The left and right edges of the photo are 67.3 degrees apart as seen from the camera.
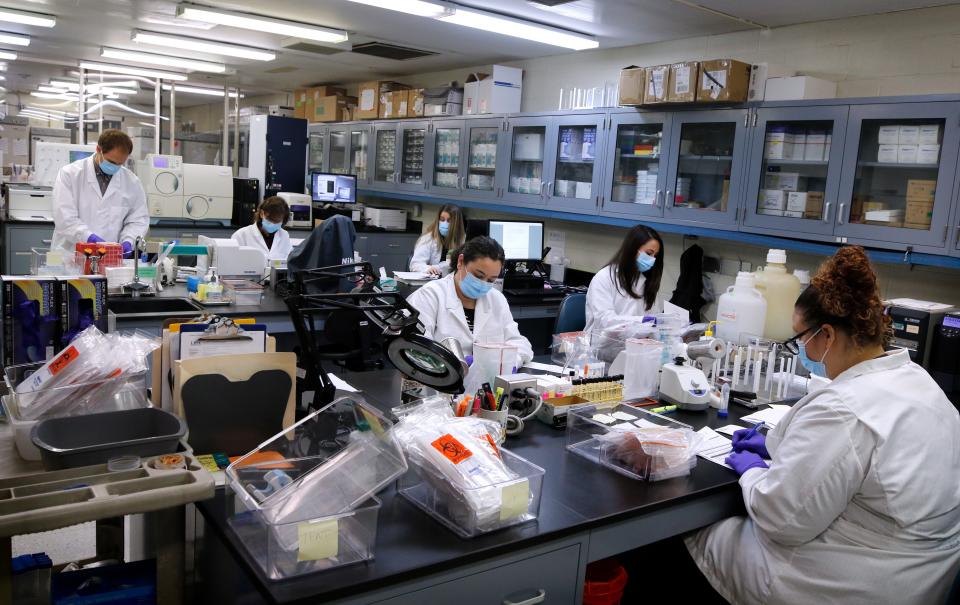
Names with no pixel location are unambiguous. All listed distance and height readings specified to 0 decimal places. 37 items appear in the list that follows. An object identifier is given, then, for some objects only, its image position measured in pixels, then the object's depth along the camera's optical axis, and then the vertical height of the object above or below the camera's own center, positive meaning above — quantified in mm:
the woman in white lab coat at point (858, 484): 1579 -551
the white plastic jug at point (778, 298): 2793 -273
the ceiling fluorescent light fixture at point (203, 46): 5910 +1187
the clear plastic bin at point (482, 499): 1428 -599
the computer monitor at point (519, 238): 4895 -201
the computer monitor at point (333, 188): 6906 +63
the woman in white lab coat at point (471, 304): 2830 -414
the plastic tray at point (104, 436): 1377 -526
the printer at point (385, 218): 7062 -191
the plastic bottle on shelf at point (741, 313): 2730 -331
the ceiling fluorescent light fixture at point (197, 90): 9617 +1272
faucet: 3582 -517
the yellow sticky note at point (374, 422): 1573 -496
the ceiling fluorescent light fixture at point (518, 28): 4309 +1115
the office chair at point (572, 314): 3773 -534
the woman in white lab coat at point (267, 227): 5086 -269
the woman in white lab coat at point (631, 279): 3869 -342
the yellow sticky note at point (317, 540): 1253 -601
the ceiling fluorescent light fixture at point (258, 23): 4770 +1127
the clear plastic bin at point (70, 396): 1592 -495
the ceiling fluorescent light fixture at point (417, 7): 4117 +1105
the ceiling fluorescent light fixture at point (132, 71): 8102 +1248
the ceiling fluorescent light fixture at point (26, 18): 5336 +1149
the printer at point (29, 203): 5531 -238
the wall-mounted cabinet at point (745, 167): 3236 +312
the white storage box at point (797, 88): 3701 +723
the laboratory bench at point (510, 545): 1273 -661
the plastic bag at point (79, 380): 1601 -461
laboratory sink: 3356 -583
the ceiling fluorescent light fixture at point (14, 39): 6500 +1197
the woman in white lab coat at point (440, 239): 5621 -282
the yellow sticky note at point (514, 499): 1446 -583
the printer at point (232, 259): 4176 -419
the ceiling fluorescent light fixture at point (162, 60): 7051 +1231
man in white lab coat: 4531 -144
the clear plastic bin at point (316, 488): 1257 -579
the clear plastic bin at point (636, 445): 1789 -589
